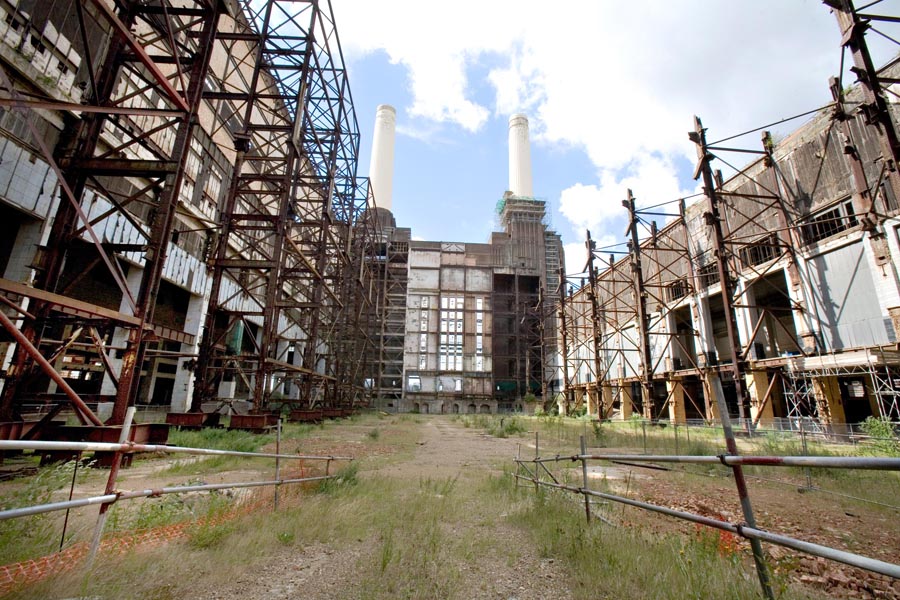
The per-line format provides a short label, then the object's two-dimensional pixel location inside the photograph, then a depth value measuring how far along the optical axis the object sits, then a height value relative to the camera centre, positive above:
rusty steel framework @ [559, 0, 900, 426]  14.52 +7.18
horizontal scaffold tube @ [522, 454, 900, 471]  1.61 -0.29
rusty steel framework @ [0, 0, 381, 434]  6.59 +5.70
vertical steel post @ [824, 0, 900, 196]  12.54 +10.50
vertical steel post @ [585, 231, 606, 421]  28.23 +5.95
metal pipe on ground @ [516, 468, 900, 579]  1.56 -0.69
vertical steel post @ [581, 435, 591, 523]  4.69 -1.21
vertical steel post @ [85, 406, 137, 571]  2.62 -0.76
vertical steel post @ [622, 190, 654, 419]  23.64 +4.87
